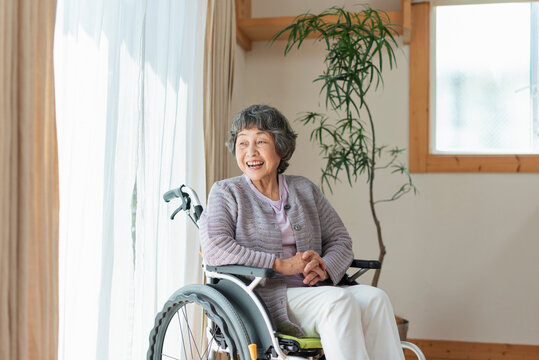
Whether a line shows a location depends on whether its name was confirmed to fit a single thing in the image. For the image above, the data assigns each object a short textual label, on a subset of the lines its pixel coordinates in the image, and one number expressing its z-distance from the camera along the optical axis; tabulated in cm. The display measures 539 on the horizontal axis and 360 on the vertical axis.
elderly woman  176
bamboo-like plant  285
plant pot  295
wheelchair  172
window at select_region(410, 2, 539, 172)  346
